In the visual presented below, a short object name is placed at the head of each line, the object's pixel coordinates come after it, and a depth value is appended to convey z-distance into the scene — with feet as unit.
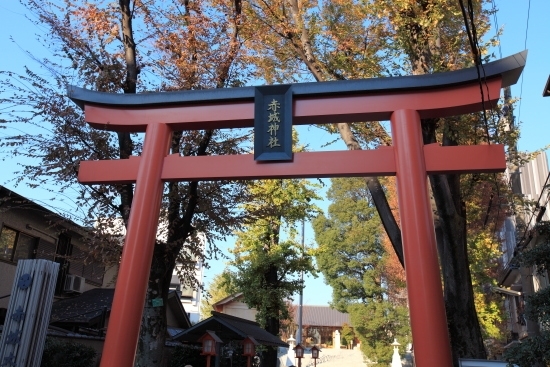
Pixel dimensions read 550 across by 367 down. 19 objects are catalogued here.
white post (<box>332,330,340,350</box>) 138.21
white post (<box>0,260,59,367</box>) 24.88
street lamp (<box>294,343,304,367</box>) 68.15
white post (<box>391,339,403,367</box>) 87.35
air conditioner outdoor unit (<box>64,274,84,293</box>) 51.85
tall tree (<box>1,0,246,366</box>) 31.89
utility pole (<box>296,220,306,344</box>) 66.95
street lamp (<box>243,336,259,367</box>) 47.80
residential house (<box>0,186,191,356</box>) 42.70
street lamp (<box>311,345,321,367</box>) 74.74
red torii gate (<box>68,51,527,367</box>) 19.93
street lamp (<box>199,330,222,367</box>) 42.40
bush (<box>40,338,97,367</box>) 36.19
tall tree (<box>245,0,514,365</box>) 26.91
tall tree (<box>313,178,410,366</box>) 89.56
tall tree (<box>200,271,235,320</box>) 127.25
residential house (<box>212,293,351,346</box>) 149.86
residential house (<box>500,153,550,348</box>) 39.50
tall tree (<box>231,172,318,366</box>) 65.72
